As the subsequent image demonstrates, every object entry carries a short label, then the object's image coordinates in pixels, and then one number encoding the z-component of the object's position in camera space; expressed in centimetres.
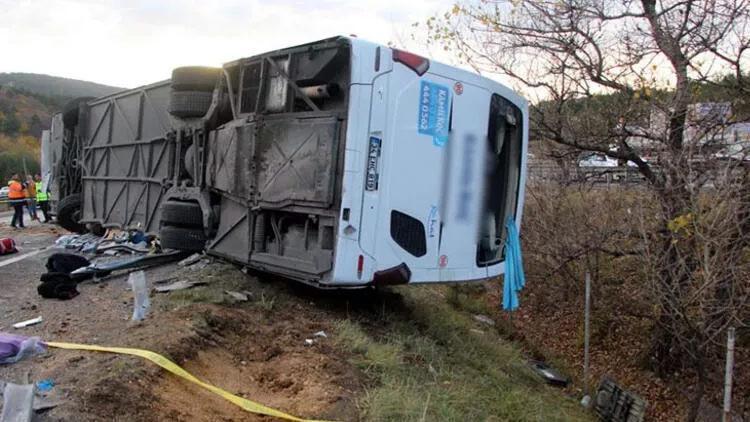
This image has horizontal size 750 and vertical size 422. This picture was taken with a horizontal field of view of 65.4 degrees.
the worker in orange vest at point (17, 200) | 1494
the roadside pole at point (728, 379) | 531
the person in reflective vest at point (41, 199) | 1339
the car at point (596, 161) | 1080
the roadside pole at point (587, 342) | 745
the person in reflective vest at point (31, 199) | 1816
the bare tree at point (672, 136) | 726
